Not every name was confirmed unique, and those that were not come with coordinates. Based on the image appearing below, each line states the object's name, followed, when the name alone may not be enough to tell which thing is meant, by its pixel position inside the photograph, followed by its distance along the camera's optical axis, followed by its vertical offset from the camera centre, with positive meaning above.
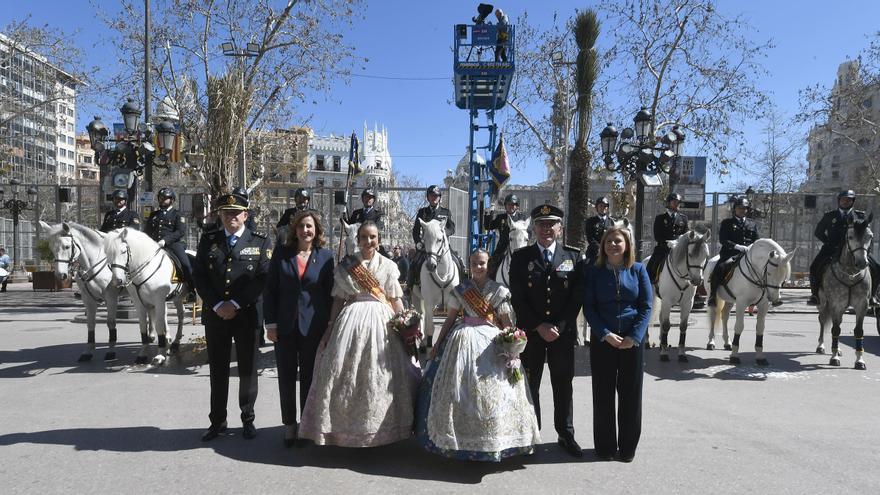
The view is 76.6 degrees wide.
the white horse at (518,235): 7.75 +0.04
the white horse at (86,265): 7.90 -0.46
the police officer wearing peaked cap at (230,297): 5.09 -0.57
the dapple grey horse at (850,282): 8.26 -0.62
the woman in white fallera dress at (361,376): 4.33 -1.10
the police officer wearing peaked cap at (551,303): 4.65 -0.55
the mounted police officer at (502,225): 9.35 +0.24
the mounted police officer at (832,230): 8.87 +0.18
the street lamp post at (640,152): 10.87 +1.72
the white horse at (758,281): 8.27 -0.61
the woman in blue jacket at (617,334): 4.52 -0.77
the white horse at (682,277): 8.37 -0.59
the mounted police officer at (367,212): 9.88 +0.44
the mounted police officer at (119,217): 9.36 +0.29
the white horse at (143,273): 7.80 -0.55
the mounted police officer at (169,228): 8.57 +0.10
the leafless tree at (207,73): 16.98 +5.16
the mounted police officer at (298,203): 10.25 +0.63
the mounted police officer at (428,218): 8.70 +0.32
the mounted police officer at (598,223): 9.71 +0.28
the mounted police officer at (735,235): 9.20 +0.09
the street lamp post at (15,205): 22.21 +1.13
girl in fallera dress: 4.12 -1.17
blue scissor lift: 12.30 +3.55
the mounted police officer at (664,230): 9.41 +0.16
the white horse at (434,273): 7.88 -0.53
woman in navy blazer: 4.73 -0.58
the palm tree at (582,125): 13.35 +2.85
